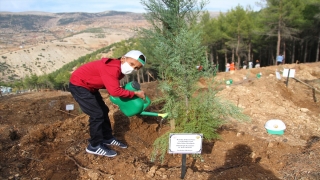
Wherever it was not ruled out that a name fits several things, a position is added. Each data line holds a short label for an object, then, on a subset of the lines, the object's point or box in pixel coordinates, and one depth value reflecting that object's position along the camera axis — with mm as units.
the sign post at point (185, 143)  2059
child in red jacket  2398
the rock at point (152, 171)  2387
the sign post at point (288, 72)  6930
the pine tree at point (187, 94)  2826
